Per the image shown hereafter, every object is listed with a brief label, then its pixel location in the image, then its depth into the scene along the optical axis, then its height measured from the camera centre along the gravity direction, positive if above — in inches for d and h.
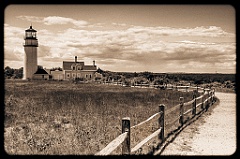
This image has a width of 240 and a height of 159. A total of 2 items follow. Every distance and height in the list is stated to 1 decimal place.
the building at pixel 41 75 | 2329.5 +35.5
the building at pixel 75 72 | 2554.1 +67.9
